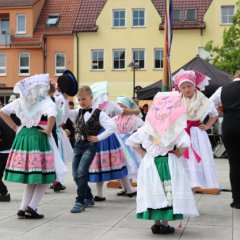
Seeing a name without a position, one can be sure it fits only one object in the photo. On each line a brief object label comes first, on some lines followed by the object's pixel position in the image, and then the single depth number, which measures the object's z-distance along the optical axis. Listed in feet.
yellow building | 120.16
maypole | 29.53
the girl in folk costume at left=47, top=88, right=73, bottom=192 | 30.68
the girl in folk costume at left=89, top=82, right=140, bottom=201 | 26.43
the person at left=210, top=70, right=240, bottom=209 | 23.95
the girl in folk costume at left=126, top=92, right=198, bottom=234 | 18.44
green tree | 93.04
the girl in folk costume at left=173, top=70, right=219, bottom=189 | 23.48
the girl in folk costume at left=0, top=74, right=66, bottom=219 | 21.72
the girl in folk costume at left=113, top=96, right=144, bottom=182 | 29.50
